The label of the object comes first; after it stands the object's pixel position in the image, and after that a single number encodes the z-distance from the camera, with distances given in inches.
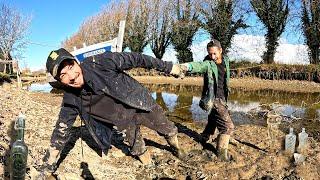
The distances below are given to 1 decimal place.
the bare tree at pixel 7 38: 937.1
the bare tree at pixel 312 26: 763.2
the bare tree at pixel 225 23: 874.0
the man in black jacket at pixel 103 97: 115.3
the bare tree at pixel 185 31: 996.4
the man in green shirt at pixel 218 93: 152.5
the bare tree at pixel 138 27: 1132.5
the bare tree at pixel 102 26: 1256.6
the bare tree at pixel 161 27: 1084.2
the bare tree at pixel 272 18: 801.9
